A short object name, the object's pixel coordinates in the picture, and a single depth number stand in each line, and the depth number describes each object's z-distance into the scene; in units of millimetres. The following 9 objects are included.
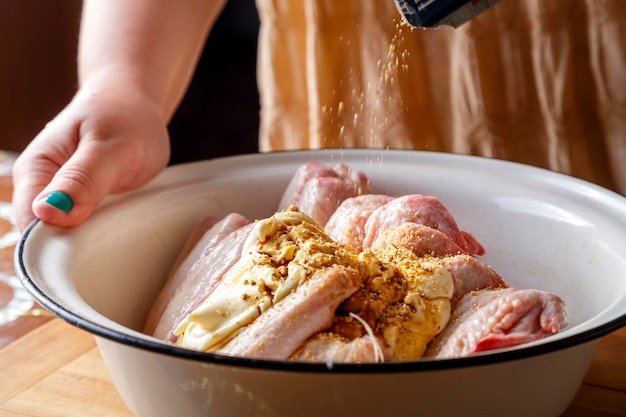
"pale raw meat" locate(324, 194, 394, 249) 1006
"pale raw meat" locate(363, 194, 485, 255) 978
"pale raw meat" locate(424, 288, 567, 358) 714
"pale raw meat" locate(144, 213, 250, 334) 1008
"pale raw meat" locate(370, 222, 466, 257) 885
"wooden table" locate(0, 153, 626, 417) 854
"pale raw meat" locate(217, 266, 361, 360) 704
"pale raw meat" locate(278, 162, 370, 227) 1117
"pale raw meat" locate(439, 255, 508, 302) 819
